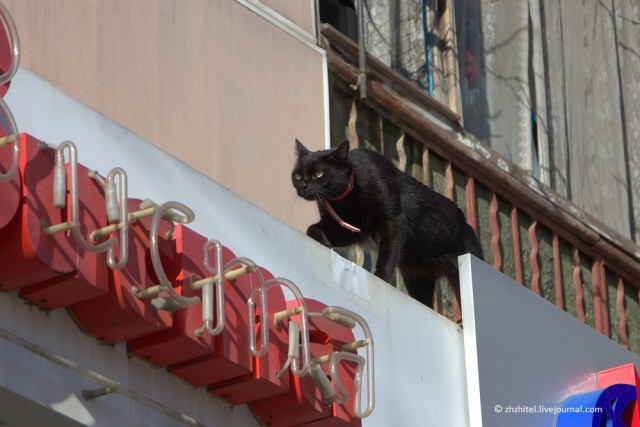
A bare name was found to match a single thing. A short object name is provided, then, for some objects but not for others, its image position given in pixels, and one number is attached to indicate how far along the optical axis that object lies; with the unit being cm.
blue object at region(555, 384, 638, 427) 1530
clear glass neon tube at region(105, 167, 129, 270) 1059
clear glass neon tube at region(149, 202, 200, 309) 1087
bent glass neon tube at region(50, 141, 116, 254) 1041
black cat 1605
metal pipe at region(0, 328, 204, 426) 1041
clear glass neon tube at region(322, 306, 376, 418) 1199
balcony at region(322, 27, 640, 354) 1994
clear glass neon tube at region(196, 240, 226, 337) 1107
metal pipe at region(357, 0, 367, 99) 1947
